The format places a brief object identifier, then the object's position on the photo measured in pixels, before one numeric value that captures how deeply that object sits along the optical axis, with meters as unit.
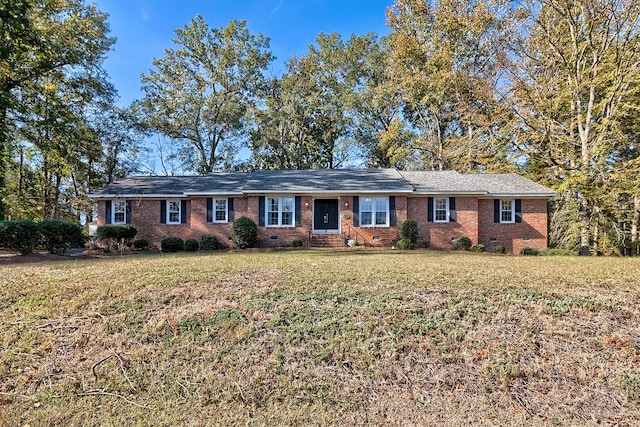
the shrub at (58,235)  11.76
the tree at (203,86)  25.86
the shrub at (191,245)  15.07
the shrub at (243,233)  14.74
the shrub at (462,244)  15.05
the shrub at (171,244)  15.07
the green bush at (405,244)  14.54
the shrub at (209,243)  15.28
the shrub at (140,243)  15.73
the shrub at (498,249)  15.25
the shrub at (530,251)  14.77
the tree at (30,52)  12.39
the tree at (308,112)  26.97
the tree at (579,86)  12.98
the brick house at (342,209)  15.62
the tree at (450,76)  19.31
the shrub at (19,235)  10.92
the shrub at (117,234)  14.05
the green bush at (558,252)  14.29
